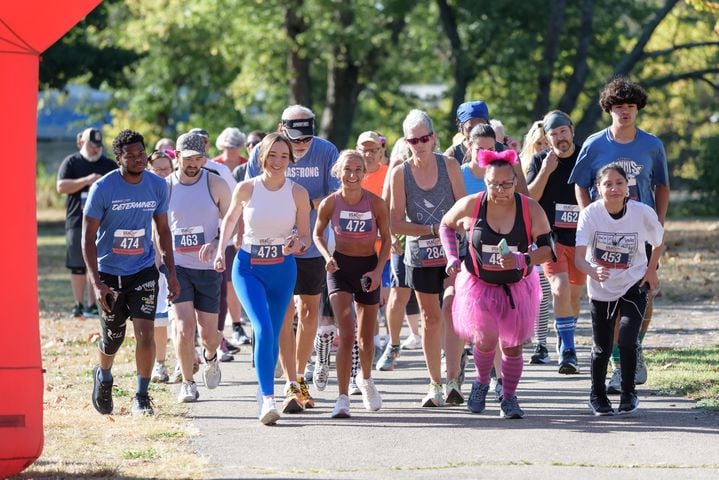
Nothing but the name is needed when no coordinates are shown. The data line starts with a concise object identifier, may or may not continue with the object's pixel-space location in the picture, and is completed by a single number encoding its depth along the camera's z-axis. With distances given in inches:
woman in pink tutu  729.0
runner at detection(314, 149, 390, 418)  778.4
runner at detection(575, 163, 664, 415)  754.2
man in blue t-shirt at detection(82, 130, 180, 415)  772.0
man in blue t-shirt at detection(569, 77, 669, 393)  818.0
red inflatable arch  588.7
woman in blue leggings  762.8
